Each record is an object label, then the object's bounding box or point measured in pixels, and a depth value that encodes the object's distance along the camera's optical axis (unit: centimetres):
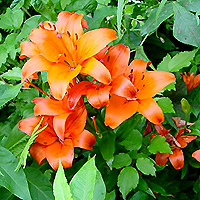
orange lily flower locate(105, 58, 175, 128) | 64
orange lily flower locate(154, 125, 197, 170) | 74
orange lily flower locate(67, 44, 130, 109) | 63
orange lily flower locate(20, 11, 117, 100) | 62
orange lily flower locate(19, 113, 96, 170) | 67
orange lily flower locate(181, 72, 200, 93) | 87
